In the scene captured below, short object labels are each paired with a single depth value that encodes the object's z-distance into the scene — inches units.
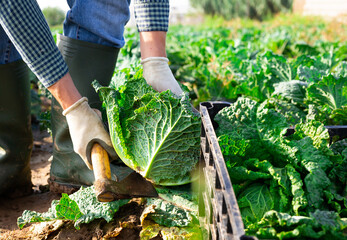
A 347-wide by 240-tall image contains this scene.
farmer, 76.4
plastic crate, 47.2
